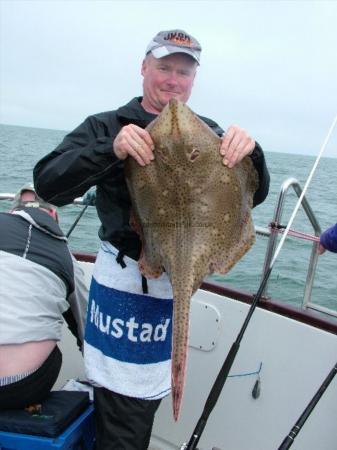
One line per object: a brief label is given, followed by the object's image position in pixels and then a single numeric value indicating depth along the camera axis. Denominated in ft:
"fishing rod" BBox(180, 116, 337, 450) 8.18
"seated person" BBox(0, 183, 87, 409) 7.67
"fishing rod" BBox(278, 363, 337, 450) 7.92
